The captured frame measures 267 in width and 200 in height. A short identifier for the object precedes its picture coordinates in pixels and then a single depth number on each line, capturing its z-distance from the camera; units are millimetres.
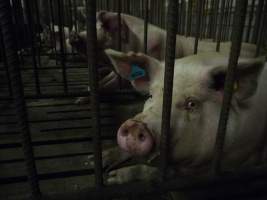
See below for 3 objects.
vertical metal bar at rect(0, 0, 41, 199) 614
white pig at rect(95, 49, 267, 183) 963
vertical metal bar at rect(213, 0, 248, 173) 749
